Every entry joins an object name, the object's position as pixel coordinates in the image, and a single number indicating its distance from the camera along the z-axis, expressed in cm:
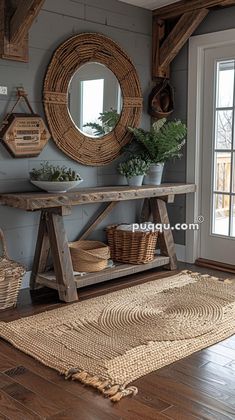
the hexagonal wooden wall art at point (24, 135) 326
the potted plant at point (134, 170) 387
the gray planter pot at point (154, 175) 403
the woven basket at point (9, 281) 299
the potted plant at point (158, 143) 392
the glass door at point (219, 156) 395
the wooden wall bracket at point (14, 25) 309
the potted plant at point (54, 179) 323
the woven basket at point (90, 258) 341
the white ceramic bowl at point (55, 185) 322
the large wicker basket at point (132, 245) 377
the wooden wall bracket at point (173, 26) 379
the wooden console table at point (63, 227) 311
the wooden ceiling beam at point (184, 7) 368
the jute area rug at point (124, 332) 226
